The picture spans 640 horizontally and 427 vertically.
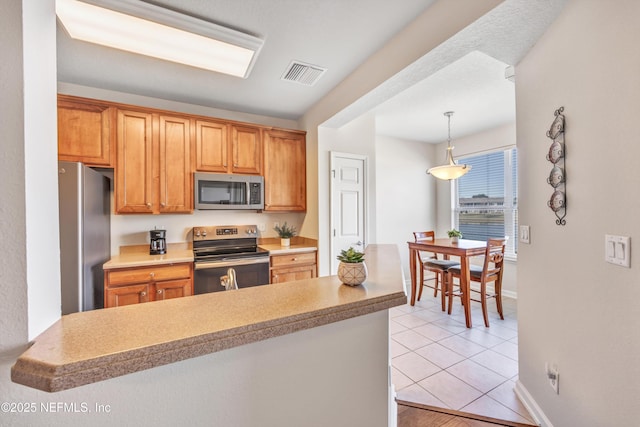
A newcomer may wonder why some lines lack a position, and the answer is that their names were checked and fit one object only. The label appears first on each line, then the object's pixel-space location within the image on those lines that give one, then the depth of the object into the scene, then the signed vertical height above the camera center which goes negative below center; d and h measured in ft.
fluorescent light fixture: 5.33 +4.12
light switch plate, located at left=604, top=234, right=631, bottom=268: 3.33 -0.51
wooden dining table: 9.98 -1.60
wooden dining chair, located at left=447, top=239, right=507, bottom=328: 10.00 -2.41
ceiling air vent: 7.63 +4.21
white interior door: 10.87 +0.45
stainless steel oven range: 8.68 -1.48
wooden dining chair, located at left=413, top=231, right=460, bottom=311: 11.49 -2.38
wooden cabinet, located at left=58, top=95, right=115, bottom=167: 7.78 +2.50
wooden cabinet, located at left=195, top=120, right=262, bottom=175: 9.64 +2.48
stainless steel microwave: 9.52 +0.85
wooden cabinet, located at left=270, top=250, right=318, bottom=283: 9.86 -2.02
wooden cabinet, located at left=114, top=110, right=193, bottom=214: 8.47 +1.69
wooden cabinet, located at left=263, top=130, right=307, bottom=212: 10.77 +1.75
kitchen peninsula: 1.94 -1.22
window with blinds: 13.67 +0.72
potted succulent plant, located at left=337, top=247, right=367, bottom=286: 3.44 -0.76
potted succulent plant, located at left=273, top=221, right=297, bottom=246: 11.00 -0.83
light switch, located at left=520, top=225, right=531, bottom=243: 5.67 -0.49
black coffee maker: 9.04 -0.97
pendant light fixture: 11.31 +1.79
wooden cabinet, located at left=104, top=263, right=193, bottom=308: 7.48 -2.06
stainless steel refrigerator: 6.18 -0.57
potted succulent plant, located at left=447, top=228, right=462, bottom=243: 12.25 -1.08
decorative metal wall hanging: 4.56 +0.72
